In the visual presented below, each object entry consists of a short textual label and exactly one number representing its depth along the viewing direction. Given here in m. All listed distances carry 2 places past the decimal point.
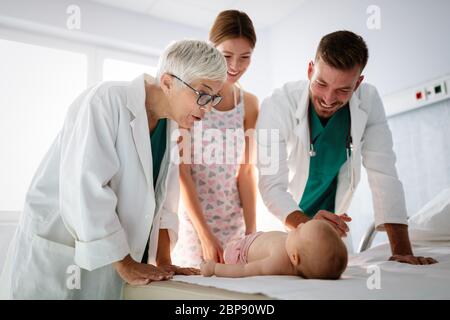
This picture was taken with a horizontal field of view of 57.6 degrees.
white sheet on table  0.81
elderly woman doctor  1.18
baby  1.09
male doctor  1.71
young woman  1.90
